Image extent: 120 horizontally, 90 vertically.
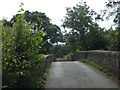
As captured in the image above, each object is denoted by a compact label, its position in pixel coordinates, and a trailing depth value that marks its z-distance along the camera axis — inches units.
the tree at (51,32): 867.2
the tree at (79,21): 884.5
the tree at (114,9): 276.2
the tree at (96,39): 704.6
